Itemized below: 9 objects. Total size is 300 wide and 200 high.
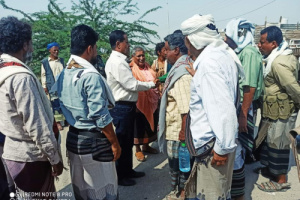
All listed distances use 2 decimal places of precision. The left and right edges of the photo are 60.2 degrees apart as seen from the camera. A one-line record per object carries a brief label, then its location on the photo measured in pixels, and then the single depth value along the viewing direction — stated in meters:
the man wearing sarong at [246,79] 2.59
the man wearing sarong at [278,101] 2.96
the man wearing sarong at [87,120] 2.06
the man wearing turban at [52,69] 5.45
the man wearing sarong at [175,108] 2.47
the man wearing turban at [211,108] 1.66
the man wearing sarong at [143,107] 3.94
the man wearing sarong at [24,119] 1.76
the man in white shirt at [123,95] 3.14
